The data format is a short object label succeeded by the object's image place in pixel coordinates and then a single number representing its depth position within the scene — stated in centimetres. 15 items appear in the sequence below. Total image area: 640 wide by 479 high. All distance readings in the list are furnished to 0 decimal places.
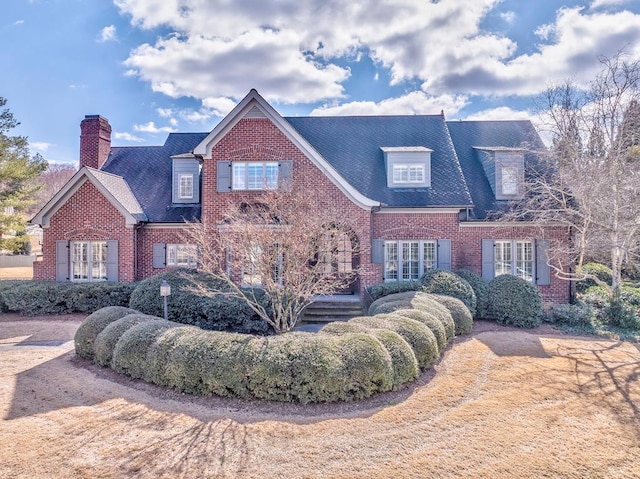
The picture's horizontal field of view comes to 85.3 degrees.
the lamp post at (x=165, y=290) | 998
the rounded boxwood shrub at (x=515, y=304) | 1175
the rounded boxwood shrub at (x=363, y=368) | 629
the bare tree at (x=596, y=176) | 1332
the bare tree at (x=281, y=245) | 920
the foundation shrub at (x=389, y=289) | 1256
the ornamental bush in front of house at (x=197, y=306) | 1103
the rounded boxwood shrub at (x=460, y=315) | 1041
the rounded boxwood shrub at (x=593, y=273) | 1709
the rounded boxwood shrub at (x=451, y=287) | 1178
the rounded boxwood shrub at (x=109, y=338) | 794
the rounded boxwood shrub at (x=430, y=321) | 850
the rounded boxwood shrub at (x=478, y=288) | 1231
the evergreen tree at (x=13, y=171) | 1880
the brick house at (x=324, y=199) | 1446
